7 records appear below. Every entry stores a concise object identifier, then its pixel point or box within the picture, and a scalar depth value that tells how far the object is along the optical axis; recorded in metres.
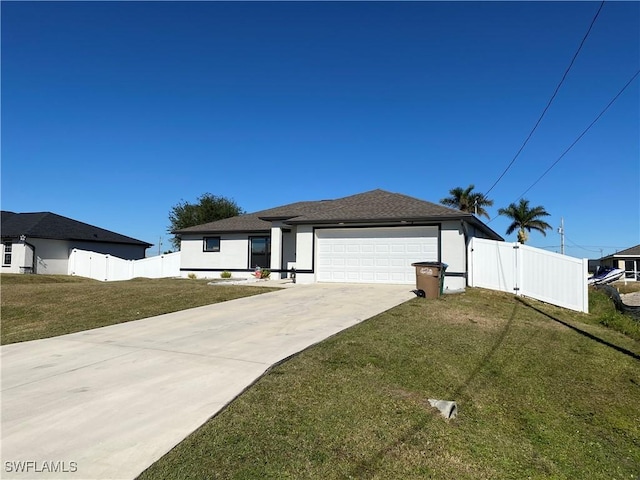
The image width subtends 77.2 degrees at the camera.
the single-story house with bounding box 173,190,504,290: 15.37
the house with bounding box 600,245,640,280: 41.90
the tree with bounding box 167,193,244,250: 40.62
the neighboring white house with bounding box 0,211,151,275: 26.40
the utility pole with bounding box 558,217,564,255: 46.24
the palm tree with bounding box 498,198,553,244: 41.53
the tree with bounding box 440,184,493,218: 42.69
